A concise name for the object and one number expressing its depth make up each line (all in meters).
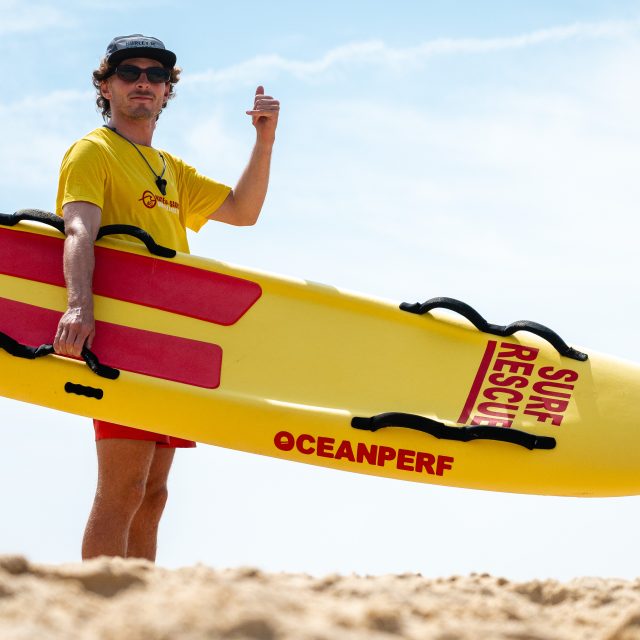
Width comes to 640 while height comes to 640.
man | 6.63
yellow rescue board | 7.18
